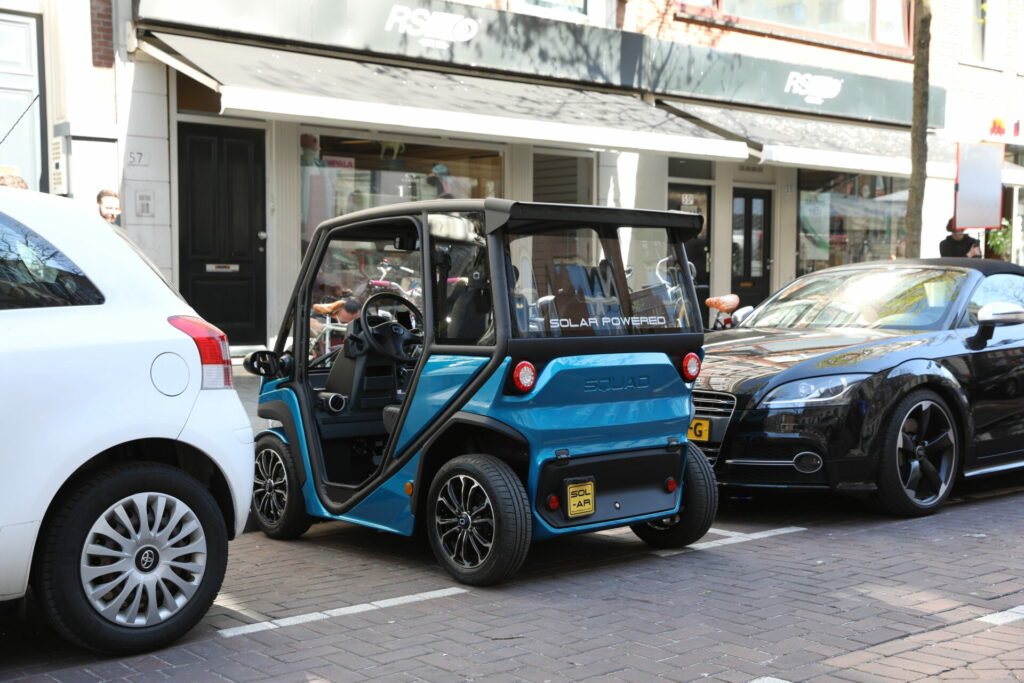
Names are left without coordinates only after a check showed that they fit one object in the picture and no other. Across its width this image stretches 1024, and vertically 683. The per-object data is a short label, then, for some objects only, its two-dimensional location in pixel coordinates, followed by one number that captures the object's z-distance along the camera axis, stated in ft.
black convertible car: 21.16
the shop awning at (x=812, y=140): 50.78
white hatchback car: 13.16
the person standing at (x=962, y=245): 45.91
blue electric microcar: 16.78
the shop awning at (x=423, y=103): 35.47
